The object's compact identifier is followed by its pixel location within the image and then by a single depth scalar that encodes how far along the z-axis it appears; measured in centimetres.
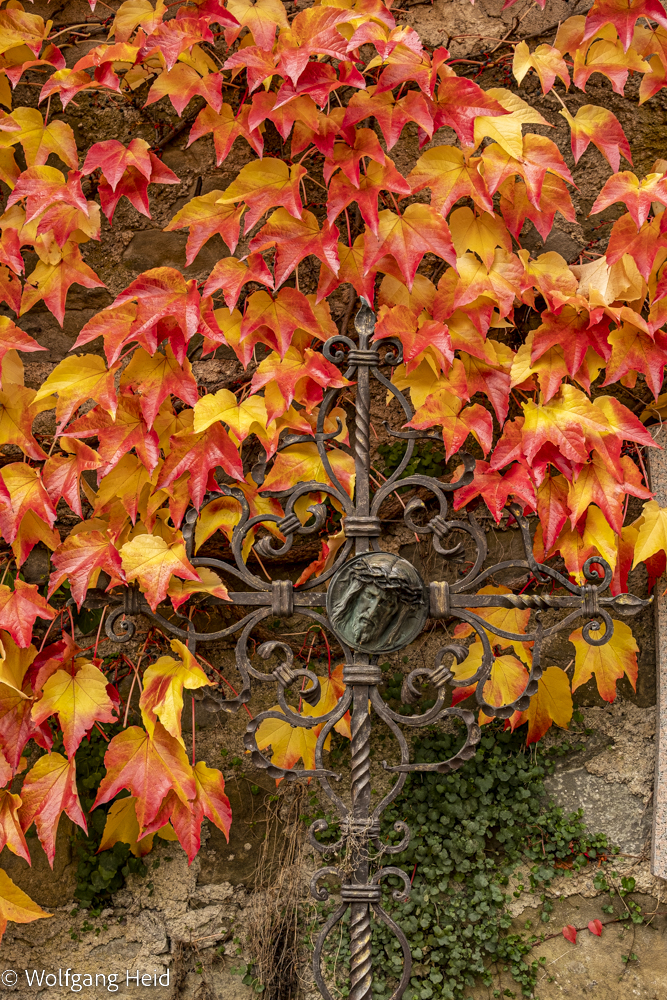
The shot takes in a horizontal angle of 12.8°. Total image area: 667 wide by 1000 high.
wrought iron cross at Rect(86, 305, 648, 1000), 405
